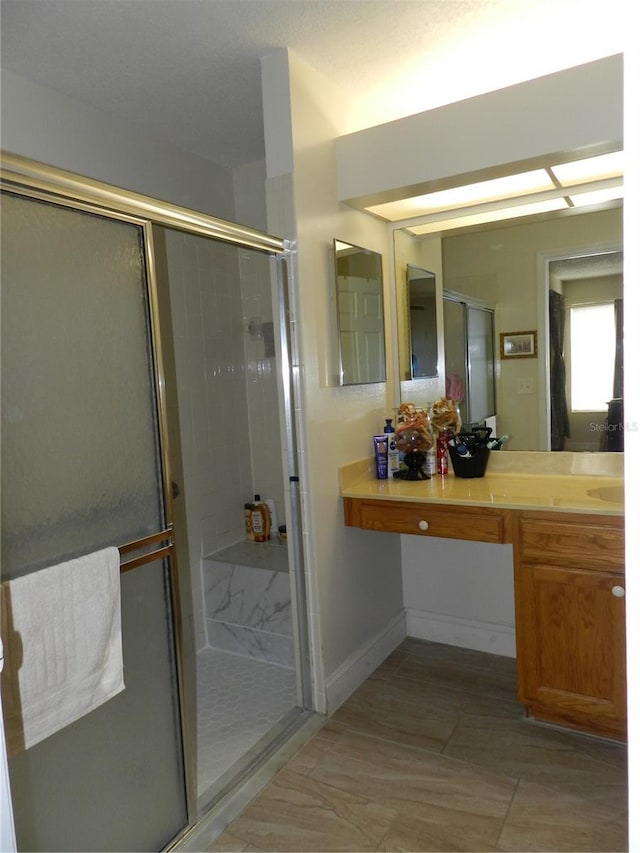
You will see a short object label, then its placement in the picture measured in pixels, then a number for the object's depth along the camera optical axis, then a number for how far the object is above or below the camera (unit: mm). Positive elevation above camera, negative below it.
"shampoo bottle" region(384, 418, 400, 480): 2512 -362
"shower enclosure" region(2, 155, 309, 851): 1248 -236
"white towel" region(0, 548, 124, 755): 1190 -563
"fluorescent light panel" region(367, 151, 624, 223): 2084 +704
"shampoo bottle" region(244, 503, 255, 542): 3113 -770
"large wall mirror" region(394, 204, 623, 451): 2275 +308
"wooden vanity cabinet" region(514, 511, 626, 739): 1852 -849
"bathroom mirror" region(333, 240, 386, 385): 2311 +253
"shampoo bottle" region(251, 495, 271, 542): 3092 -775
